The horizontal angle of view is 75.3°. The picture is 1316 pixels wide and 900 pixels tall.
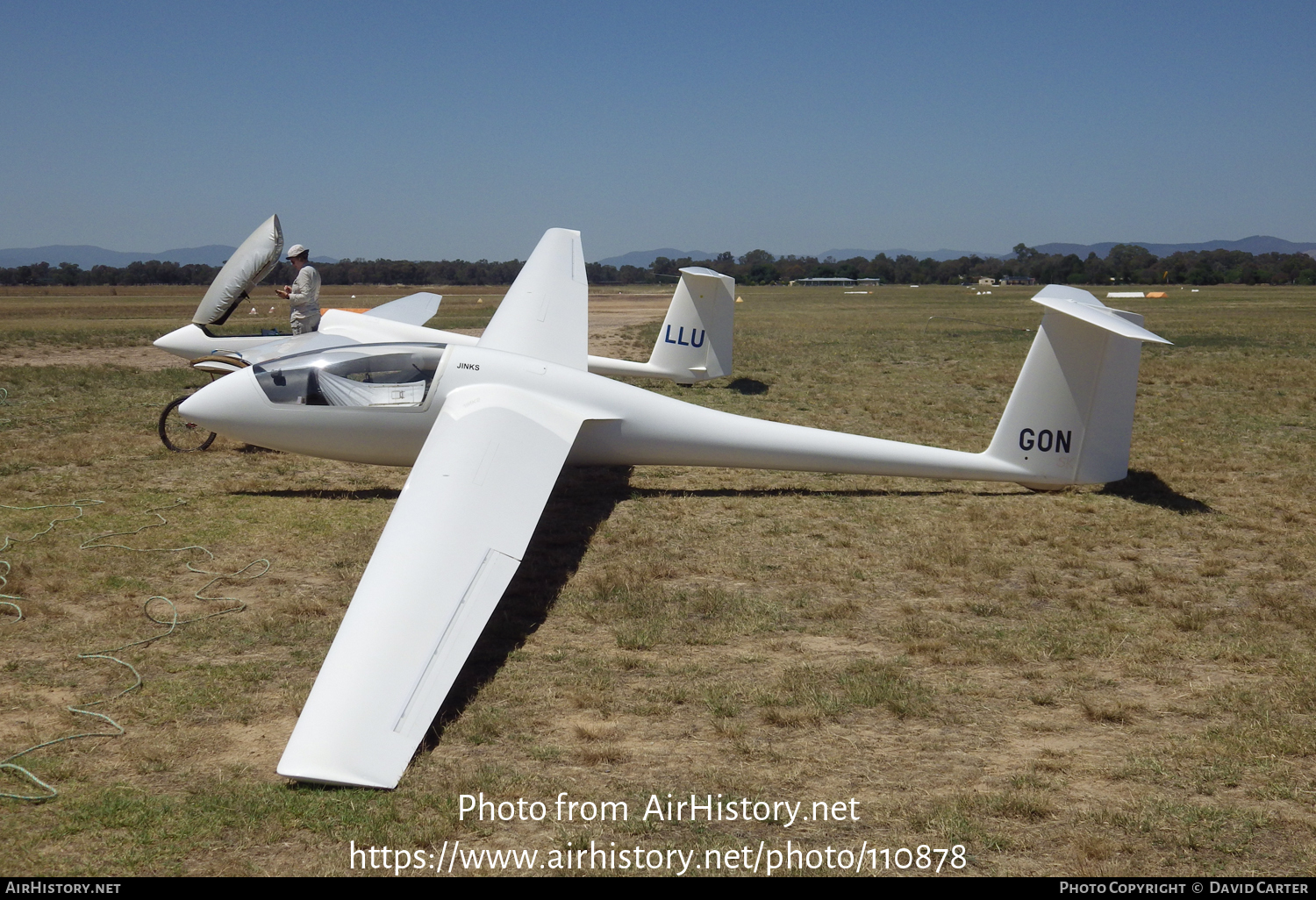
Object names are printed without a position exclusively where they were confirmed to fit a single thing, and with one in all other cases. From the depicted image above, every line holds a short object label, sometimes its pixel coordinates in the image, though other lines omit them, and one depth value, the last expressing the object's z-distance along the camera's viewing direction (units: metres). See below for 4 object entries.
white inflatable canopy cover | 12.16
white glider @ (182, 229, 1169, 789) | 8.41
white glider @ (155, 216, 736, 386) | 11.24
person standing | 12.61
